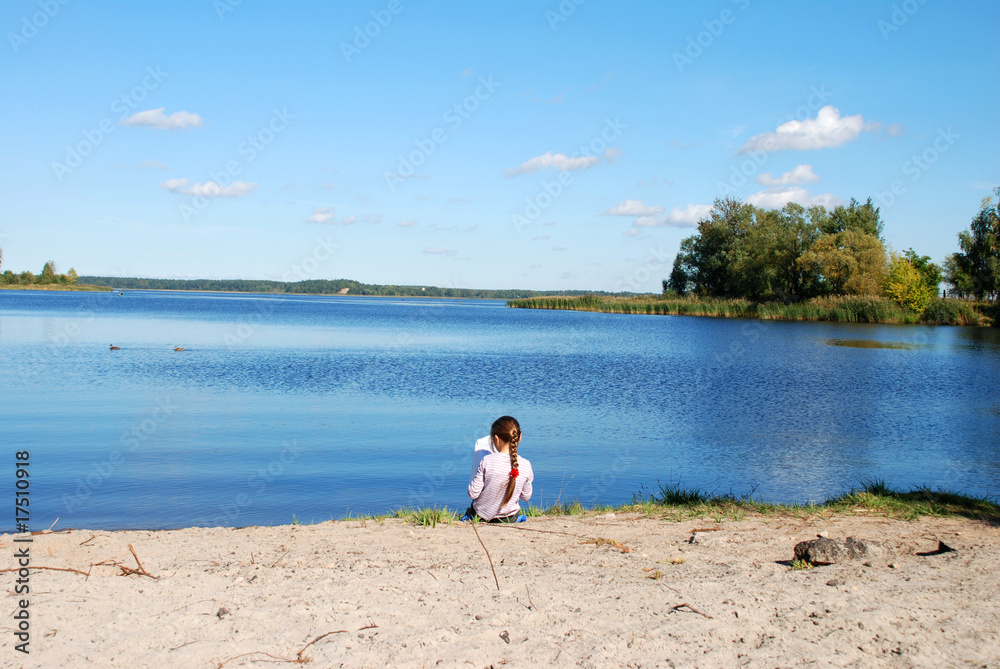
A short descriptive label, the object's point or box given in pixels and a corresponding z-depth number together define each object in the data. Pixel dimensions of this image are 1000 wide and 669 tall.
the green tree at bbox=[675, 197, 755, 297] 76.06
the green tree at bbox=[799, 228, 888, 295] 61.09
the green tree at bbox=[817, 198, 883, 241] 68.12
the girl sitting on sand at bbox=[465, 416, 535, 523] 6.85
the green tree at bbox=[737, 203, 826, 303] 67.56
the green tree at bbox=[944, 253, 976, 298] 65.19
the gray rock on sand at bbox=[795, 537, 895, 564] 5.34
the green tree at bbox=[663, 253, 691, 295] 84.62
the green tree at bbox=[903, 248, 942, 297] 69.75
